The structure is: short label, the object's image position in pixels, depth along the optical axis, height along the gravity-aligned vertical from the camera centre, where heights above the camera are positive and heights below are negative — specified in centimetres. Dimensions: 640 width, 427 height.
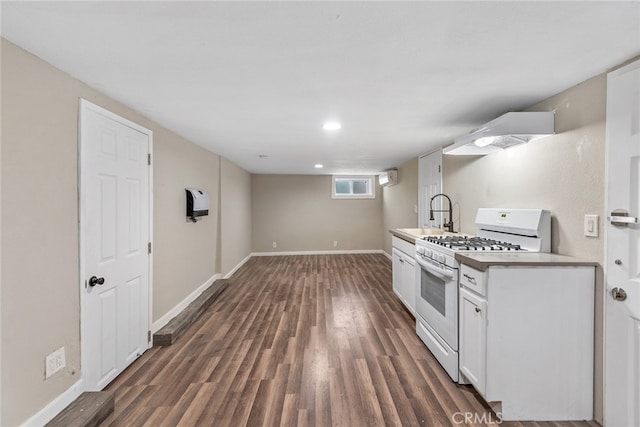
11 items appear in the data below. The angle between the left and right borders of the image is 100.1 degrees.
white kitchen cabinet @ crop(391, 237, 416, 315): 305 -78
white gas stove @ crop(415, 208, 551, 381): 206 -41
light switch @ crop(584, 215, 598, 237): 168 -9
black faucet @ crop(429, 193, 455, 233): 350 -15
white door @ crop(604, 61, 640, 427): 147 -23
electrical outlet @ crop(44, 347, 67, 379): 156 -91
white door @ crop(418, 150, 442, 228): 403 +42
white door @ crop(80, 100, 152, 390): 184 -25
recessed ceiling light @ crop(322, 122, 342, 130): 270 +88
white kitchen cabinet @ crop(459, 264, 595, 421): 169 -83
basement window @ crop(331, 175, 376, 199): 750 +67
